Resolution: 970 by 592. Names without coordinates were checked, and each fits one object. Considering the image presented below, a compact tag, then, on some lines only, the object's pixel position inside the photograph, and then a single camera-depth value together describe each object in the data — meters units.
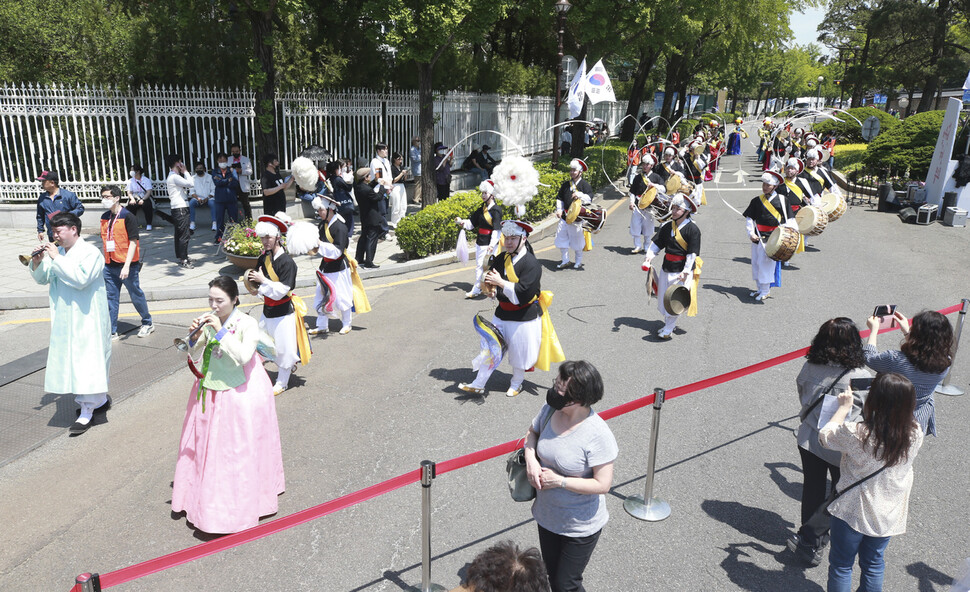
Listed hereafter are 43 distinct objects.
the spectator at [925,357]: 4.16
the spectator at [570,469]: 3.27
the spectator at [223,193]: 13.27
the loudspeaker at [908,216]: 17.06
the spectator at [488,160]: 20.34
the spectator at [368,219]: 11.69
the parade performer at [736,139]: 36.06
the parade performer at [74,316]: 5.80
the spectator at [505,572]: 2.33
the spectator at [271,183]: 12.70
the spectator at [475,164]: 20.19
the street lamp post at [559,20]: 17.23
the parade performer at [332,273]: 8.31
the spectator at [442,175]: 16.64
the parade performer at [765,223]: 10.27
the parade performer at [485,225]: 9.57
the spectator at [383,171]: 13.01
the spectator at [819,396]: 4.17
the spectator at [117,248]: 7.95
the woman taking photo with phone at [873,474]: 3.38
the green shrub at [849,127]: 33.91
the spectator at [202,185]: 13.59
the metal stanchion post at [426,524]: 3.64
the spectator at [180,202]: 11.73
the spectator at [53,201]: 9.16
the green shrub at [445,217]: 12.22
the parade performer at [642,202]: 12.84
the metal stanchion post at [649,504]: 4.75
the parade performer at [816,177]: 13.19
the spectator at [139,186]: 12.42
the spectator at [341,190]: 13.19
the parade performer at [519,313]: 6.34
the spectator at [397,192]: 14.95
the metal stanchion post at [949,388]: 6.91
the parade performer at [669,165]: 14.53
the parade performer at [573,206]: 11.46
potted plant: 10.89
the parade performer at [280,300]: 6.49
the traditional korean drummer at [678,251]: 8.40
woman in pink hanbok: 4.61
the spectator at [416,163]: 17.11
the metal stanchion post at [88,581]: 2.63
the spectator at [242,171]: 13.99
